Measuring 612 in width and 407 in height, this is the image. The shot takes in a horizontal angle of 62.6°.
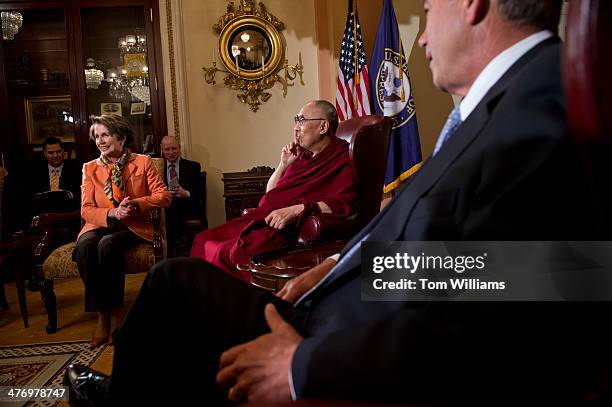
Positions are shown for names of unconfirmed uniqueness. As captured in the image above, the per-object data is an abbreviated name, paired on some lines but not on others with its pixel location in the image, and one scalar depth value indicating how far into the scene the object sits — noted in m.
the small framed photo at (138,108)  5.73
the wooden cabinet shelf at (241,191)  5.17
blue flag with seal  3.86
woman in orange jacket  2.94
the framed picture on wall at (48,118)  5.66
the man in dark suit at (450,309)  0.64
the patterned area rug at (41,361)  2.39
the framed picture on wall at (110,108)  5.71
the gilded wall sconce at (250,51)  5.51
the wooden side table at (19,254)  3.29
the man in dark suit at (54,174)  4.74
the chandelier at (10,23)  5.52
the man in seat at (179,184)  4.85
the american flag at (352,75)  4.24
